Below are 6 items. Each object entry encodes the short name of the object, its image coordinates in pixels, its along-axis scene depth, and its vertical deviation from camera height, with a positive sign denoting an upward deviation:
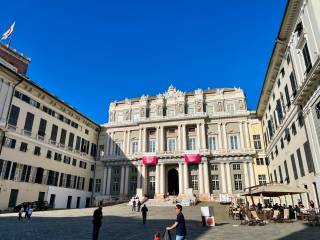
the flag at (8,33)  40.94 +26.38
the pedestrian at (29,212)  21.28 -0.58
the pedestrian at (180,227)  7.58 -0.62
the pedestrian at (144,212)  19.49 -0.49
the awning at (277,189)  17.53 +1.12
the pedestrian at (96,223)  10.97 -0.75
